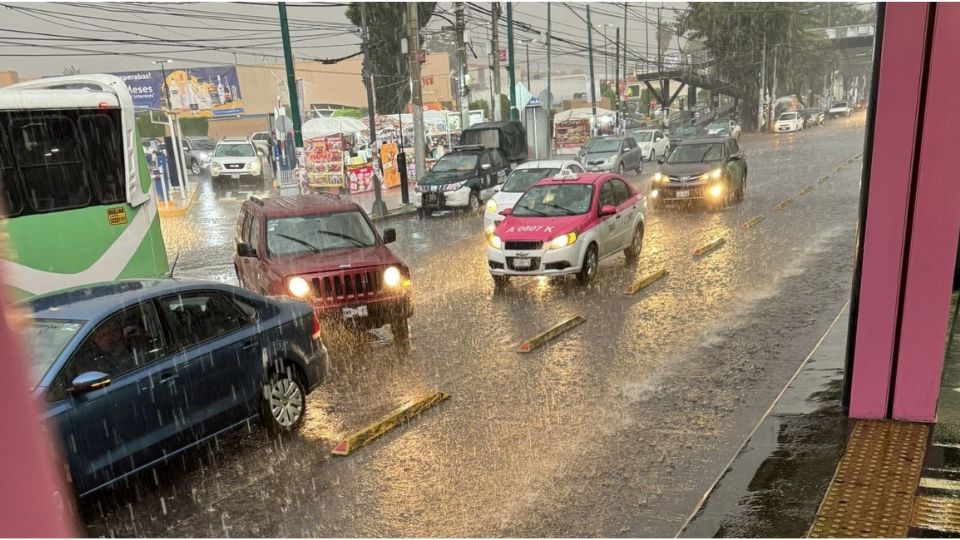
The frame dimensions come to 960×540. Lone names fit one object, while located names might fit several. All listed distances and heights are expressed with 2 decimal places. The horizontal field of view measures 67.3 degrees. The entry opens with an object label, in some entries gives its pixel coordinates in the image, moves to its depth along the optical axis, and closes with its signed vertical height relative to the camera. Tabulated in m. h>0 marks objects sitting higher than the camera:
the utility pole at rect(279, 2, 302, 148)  20.80 +0.91
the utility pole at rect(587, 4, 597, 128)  44.63 -0.19
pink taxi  11.34 -2.25
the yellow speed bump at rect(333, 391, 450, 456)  6.12 -2.88
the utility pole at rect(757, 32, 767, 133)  51.66 +0.39
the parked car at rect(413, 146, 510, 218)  21.17 -2.56
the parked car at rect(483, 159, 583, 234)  16.89 -2.21
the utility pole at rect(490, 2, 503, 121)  33.25 +1.37
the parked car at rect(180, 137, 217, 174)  39.88 -2.47
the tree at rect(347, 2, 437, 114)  35.88 +2.68
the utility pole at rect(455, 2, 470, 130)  29.53 +1.20
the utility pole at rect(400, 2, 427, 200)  23.88 +0.88
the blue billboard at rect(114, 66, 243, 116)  59.34 +1.37
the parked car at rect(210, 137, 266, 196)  30.72 -2.47
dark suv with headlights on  18.56 -2.40
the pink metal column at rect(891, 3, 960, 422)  5.05 -1.25
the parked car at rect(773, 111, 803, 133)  53.41 -3.43
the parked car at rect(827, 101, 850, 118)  66.51 -3.46
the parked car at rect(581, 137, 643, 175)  28.98 -2.88
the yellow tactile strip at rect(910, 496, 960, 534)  4.25 -2.63
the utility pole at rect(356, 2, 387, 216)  21.75 -0.26
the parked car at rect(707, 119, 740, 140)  44.69 -3.08
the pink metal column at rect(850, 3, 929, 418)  5.10 -0.98
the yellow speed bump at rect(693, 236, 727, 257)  13.67 -3.17
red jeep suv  8.62 -1.94
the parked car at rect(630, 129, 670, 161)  36.41 -3.00
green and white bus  8.90 -0.89
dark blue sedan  4.93 -1.94
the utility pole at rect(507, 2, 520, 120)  34.70 +0.77
